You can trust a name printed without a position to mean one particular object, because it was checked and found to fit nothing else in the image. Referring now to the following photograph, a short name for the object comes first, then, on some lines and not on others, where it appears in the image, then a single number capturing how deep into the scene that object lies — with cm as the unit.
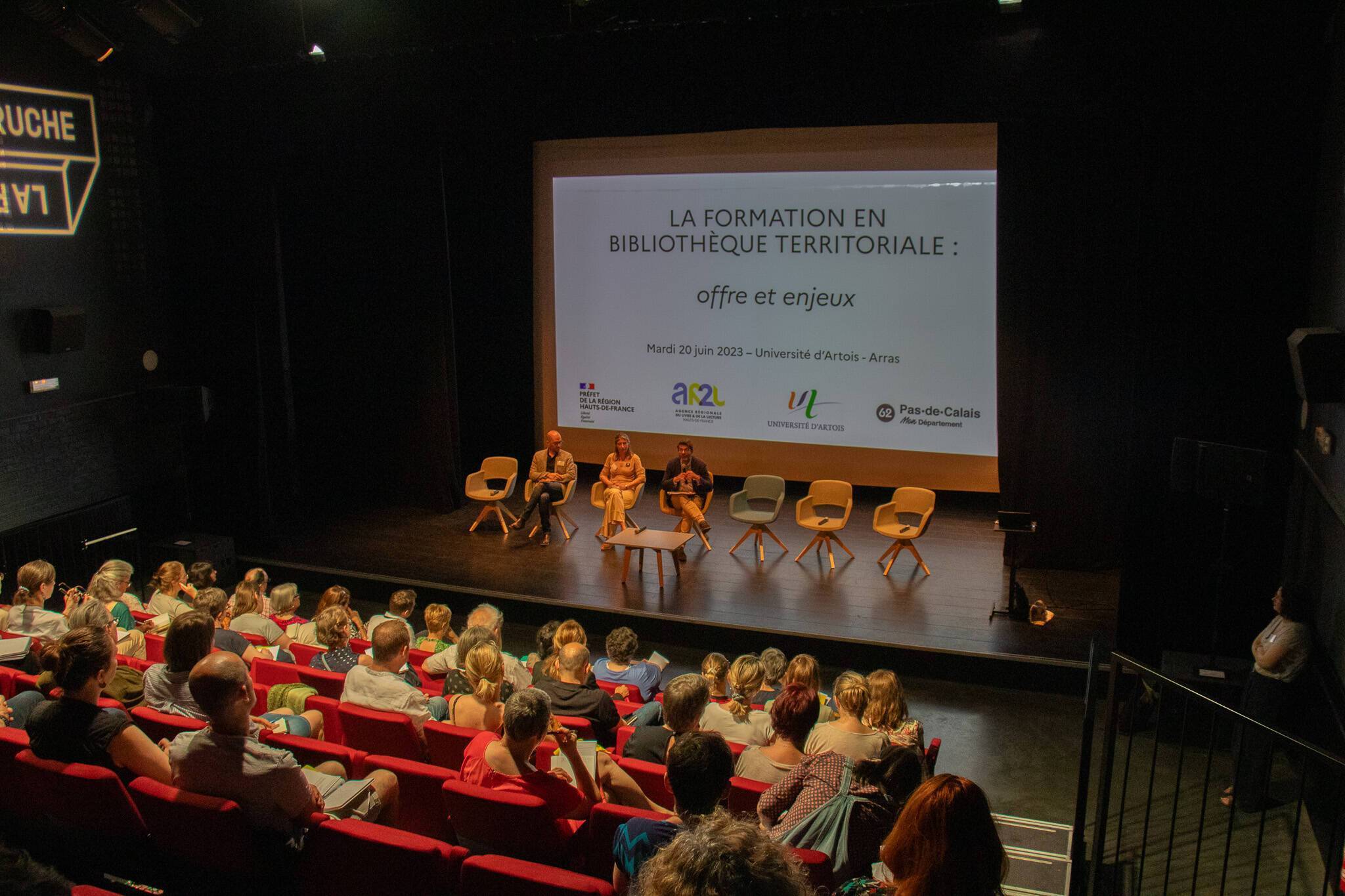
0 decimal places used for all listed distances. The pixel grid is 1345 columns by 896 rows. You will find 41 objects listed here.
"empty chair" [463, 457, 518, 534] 945
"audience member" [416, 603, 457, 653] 557
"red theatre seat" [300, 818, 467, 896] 302
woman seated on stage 887
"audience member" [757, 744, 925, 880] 302
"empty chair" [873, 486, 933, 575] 822
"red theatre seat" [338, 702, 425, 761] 413
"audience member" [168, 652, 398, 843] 317
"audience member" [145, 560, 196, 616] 614
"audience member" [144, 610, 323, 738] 394
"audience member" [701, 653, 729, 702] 479
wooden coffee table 789
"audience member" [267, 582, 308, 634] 589
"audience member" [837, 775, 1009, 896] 230
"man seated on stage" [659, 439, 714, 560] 882
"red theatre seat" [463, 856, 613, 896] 284
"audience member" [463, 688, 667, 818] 336
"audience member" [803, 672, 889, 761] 380
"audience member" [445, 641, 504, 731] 416
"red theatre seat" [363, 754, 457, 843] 362
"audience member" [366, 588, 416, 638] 585
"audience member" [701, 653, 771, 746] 428
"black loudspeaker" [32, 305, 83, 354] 788
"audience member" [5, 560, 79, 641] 555
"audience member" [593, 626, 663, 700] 519
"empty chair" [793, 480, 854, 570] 851
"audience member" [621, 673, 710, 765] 379
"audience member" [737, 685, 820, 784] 367
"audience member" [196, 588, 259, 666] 515
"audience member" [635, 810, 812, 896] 167
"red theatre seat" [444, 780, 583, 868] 325
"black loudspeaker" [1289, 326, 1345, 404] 516
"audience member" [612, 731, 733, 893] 276
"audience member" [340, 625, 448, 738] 432
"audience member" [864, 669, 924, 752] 407
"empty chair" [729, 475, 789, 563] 859
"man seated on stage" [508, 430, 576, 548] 909
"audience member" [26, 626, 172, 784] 333
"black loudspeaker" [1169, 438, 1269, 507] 581
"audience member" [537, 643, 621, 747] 433
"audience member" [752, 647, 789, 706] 477
